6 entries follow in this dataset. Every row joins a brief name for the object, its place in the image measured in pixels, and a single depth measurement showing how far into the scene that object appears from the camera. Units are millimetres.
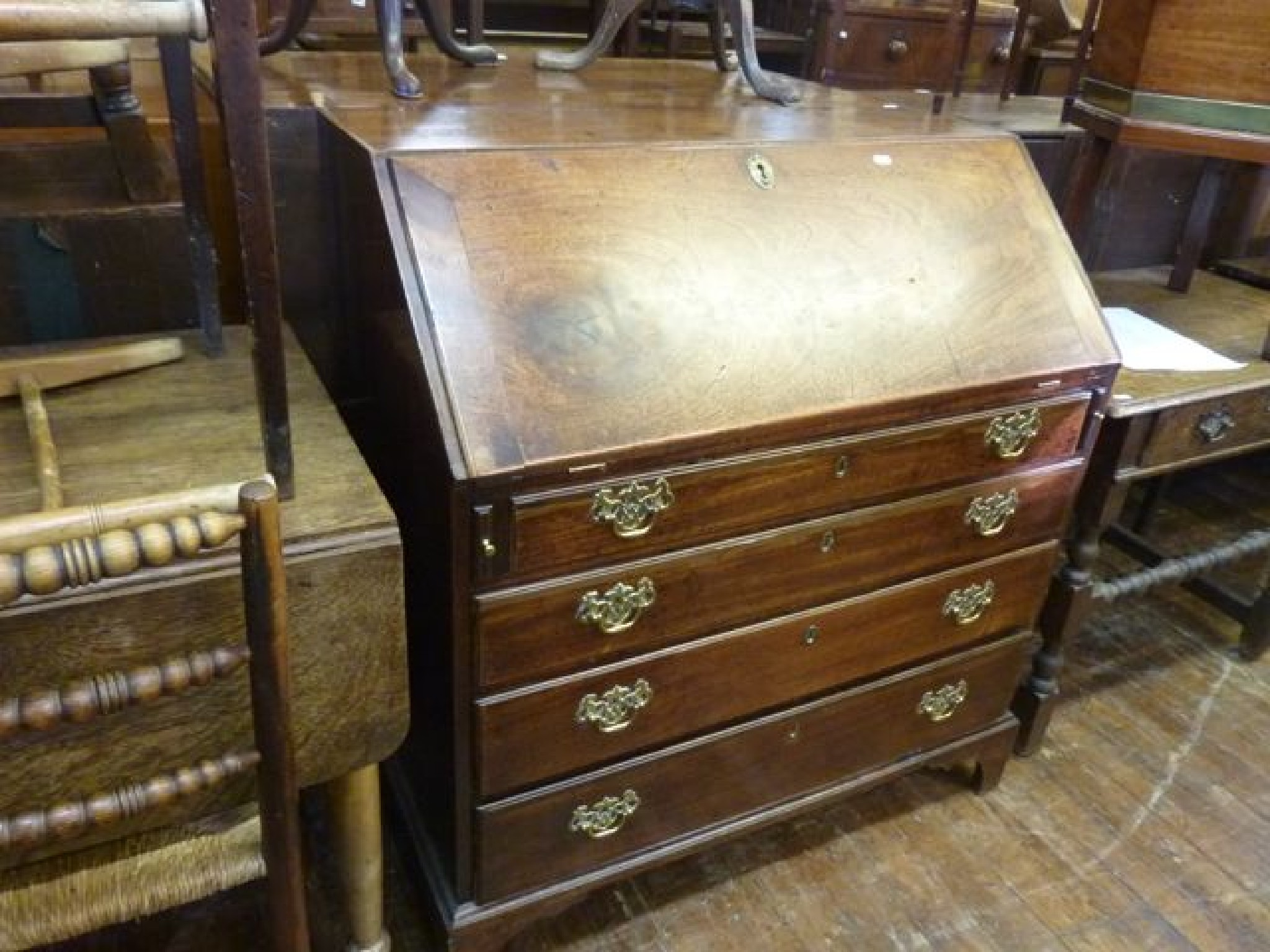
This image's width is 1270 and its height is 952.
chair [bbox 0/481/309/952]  743
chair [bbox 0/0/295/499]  816
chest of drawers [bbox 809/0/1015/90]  3146
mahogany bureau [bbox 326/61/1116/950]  1110
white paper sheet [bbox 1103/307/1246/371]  1766
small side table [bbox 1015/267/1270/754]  1655
